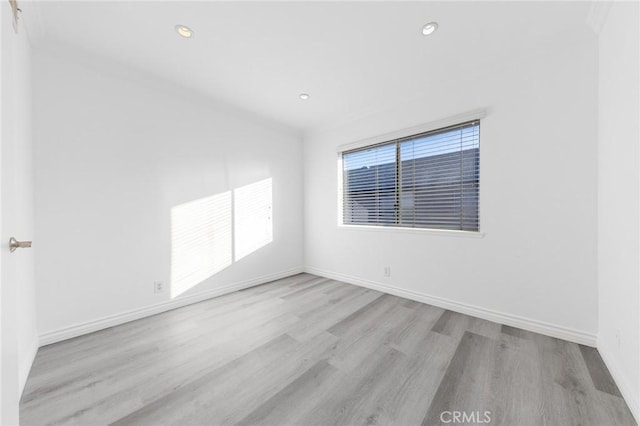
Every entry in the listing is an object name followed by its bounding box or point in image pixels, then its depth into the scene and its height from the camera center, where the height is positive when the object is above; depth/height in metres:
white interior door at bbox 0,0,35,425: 0.81 -0.08
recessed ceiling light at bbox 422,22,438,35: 1.78 +1.44
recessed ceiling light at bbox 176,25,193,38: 1.81 +1.45
